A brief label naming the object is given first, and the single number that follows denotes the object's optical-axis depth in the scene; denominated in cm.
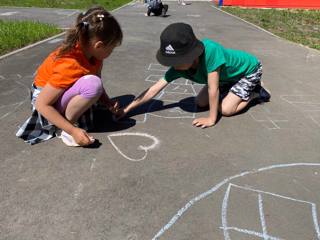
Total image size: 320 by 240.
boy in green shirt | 214
